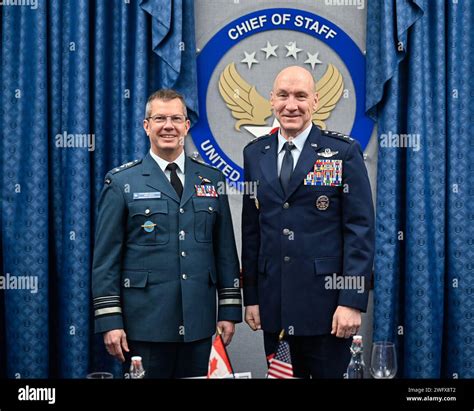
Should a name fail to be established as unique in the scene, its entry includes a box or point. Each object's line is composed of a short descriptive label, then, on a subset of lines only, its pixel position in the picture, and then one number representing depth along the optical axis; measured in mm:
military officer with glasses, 2682
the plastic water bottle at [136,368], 1869
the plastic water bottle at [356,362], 1920
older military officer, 2658
